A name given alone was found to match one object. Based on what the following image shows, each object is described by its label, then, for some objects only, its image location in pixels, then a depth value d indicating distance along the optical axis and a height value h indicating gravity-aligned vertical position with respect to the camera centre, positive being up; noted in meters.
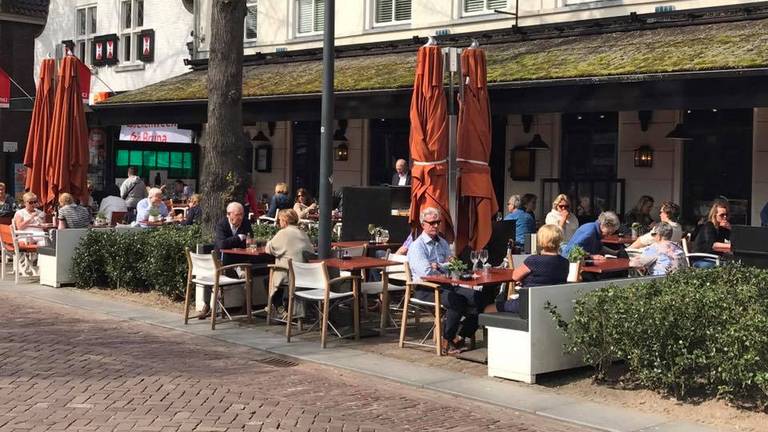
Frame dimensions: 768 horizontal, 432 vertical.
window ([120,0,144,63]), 27.73 +4.38
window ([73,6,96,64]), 29.81 +4.48
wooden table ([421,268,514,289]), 8.95 -0.96
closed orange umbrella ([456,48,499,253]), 10.50 +0.26
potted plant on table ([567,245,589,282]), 9.08 -0.78
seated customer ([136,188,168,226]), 16.06 -0.55
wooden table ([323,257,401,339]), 10.15 -1.01
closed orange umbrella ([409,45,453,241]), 10.38 +0.47
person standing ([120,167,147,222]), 20.64 -0.41
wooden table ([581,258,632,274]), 9.86 -0.89
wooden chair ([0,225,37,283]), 15.11 -1.29
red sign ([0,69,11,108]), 28.70 +2.50
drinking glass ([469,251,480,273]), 9.53 -0.78
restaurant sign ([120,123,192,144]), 25.86 +1.10
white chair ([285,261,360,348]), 9.87 -1.23
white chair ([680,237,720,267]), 11.36 -0.88
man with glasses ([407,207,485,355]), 9.45 -1.13
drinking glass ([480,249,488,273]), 9.55 -0.77
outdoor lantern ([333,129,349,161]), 21.28 +0.71
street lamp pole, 11.21 +0.40
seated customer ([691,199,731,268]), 11.68 -0.64
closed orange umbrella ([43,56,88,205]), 15.72 +0.54
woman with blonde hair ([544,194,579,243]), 12.66 -0.49
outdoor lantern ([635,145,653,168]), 16.27 +0.46
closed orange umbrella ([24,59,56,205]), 16.20 +0.69
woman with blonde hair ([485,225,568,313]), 8.58 -0.78
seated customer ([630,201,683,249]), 11.69 -0.49
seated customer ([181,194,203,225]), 15.91 -0.64
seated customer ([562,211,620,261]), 10.95 -0.67
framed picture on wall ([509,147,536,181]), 17.95 +0.32
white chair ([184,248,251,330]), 10.91 -1.22
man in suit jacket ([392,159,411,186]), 15.31 +0.07
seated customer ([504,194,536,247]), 13.55 -0.58
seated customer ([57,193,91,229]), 14.77 -0.66
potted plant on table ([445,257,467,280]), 9.15 -0.86
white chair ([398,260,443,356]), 9.45 -1.31
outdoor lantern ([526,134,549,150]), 17.62 +0.69
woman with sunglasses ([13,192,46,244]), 15.47 -0.77
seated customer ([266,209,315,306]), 10.68 -0.79
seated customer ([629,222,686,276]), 10.18 -0.78
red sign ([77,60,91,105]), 21.94 +2.25
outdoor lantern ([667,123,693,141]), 15.59 +0.83
